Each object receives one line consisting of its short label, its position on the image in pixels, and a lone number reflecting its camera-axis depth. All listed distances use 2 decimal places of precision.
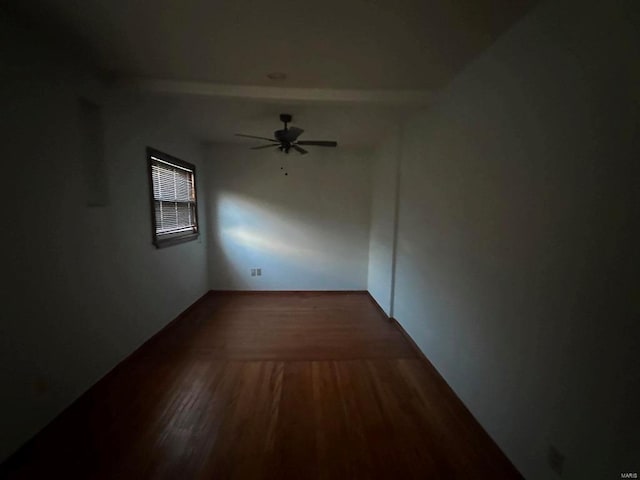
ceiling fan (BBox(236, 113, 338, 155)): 2.69
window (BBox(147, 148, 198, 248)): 2.72
